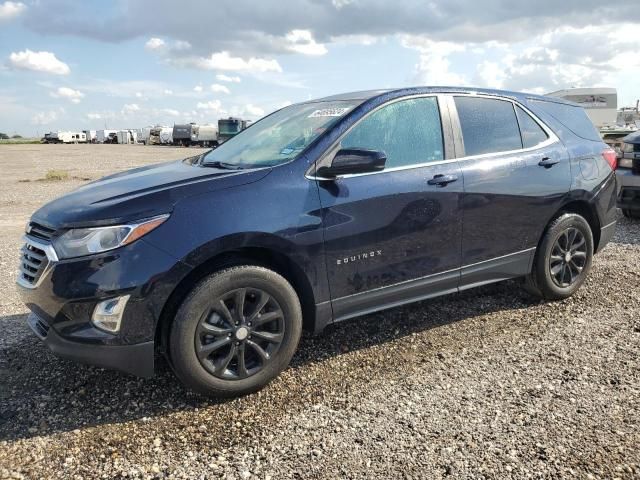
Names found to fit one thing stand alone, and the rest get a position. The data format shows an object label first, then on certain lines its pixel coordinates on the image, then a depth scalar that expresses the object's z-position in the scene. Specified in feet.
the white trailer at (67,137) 261.85
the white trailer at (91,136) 267.18
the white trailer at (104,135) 258.98
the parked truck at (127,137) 245.04
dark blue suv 9.43
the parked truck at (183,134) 184.34
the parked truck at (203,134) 180.75
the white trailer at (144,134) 227.16
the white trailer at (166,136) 199.31
